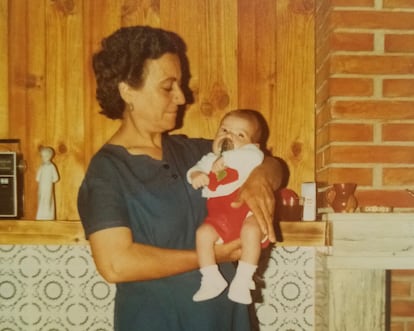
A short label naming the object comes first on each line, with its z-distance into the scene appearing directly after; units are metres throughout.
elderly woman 1.64
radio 2.30
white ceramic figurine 2.34
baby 1.69
